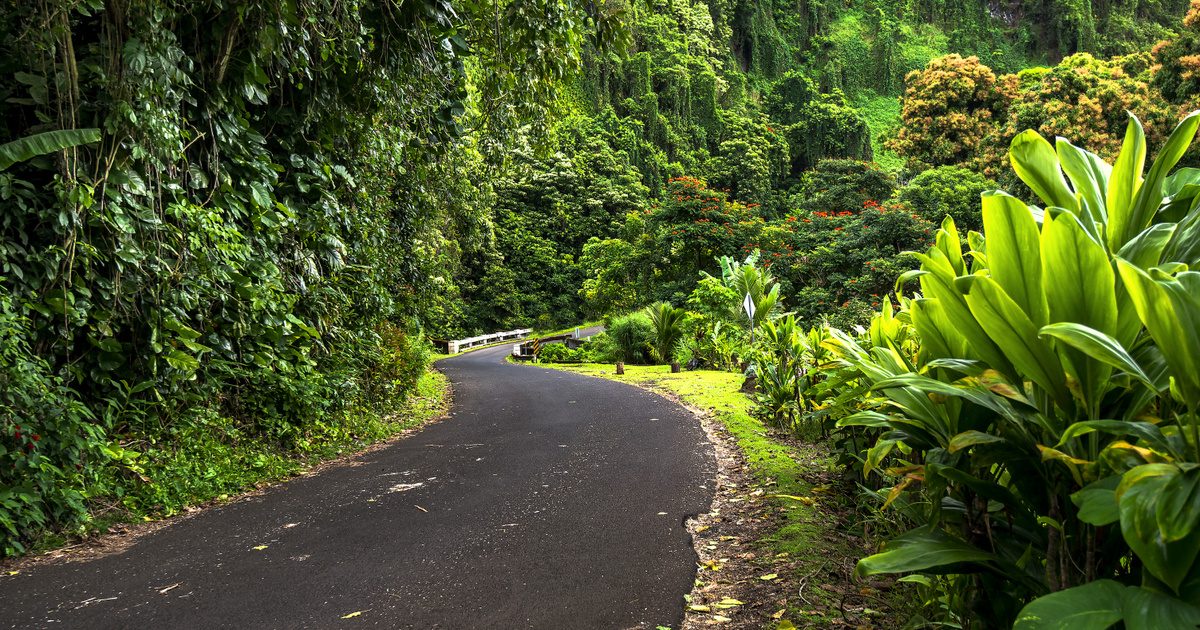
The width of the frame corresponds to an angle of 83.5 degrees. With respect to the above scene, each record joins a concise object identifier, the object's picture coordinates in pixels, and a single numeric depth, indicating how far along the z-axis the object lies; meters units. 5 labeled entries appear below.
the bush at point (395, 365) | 8.69
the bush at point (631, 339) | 18.94
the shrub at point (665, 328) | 18.09
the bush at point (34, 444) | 3.78
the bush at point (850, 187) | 22.11
